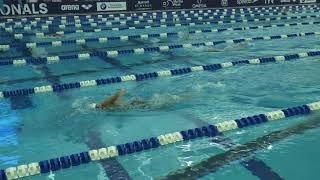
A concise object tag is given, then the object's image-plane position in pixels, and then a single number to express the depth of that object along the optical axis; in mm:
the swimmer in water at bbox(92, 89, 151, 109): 5230
